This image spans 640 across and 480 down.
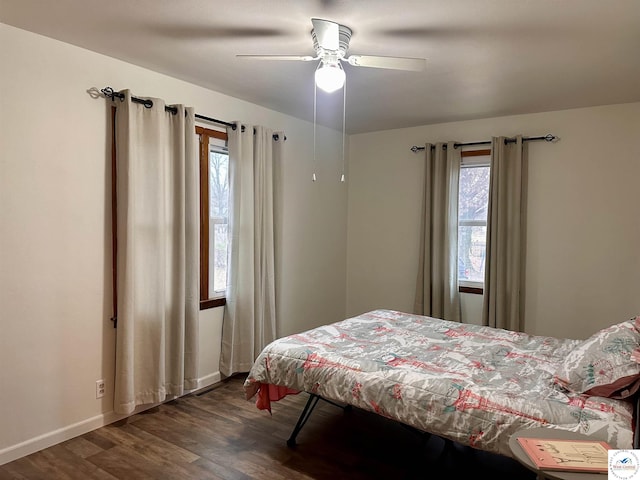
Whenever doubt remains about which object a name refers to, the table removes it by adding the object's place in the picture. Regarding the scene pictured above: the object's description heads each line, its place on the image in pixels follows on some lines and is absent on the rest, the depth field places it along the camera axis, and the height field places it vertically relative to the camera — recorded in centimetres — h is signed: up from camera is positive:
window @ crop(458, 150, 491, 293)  445 +15
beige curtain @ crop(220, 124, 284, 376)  375 -17
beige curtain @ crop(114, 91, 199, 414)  291 -18
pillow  202 -65
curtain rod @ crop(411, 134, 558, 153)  408 +90
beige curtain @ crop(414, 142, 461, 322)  448 -6
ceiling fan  227 +92
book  130 -70
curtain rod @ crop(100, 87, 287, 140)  290 +89
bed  193 -77
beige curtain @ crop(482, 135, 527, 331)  412 -4
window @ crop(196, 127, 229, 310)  363 +12
